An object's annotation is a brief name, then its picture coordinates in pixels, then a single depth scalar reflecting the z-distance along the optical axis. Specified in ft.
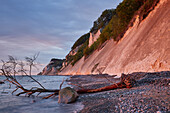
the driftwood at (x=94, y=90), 19.51
